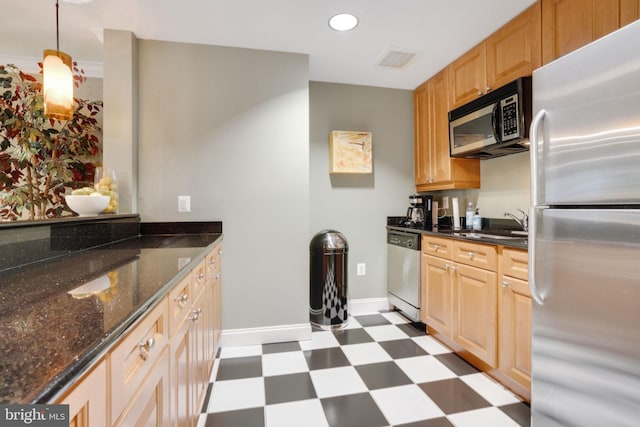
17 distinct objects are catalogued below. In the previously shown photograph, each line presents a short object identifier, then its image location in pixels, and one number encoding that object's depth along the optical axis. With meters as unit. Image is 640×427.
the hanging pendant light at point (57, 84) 1.47
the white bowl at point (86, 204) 1.74
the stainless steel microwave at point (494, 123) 1.94
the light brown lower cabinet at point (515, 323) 1.62
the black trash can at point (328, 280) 2.68
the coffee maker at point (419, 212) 2.99
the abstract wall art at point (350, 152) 2.96
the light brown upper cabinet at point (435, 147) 2.73
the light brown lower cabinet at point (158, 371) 0.53
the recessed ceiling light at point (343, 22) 2.00
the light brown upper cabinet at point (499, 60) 1.89
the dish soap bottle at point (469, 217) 2.77
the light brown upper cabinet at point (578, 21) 1.45
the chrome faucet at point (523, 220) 2.22
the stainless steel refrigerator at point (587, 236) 0.96
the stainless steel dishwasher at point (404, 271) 2.65
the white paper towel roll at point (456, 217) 2.82
